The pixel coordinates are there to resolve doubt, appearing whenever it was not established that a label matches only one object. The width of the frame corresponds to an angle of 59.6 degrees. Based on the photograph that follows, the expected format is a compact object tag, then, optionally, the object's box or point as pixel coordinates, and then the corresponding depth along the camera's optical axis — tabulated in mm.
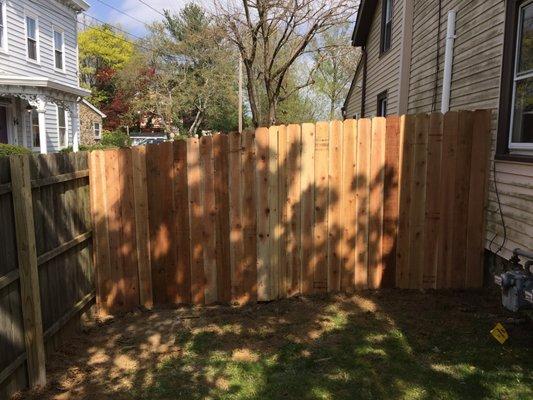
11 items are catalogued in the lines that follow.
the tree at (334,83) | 38281
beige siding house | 4574
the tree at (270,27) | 14445
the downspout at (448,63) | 6969
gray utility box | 3596
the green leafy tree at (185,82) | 46406
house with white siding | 16172
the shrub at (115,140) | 33428
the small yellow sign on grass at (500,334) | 3904
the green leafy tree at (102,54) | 49625
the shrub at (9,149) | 12420
